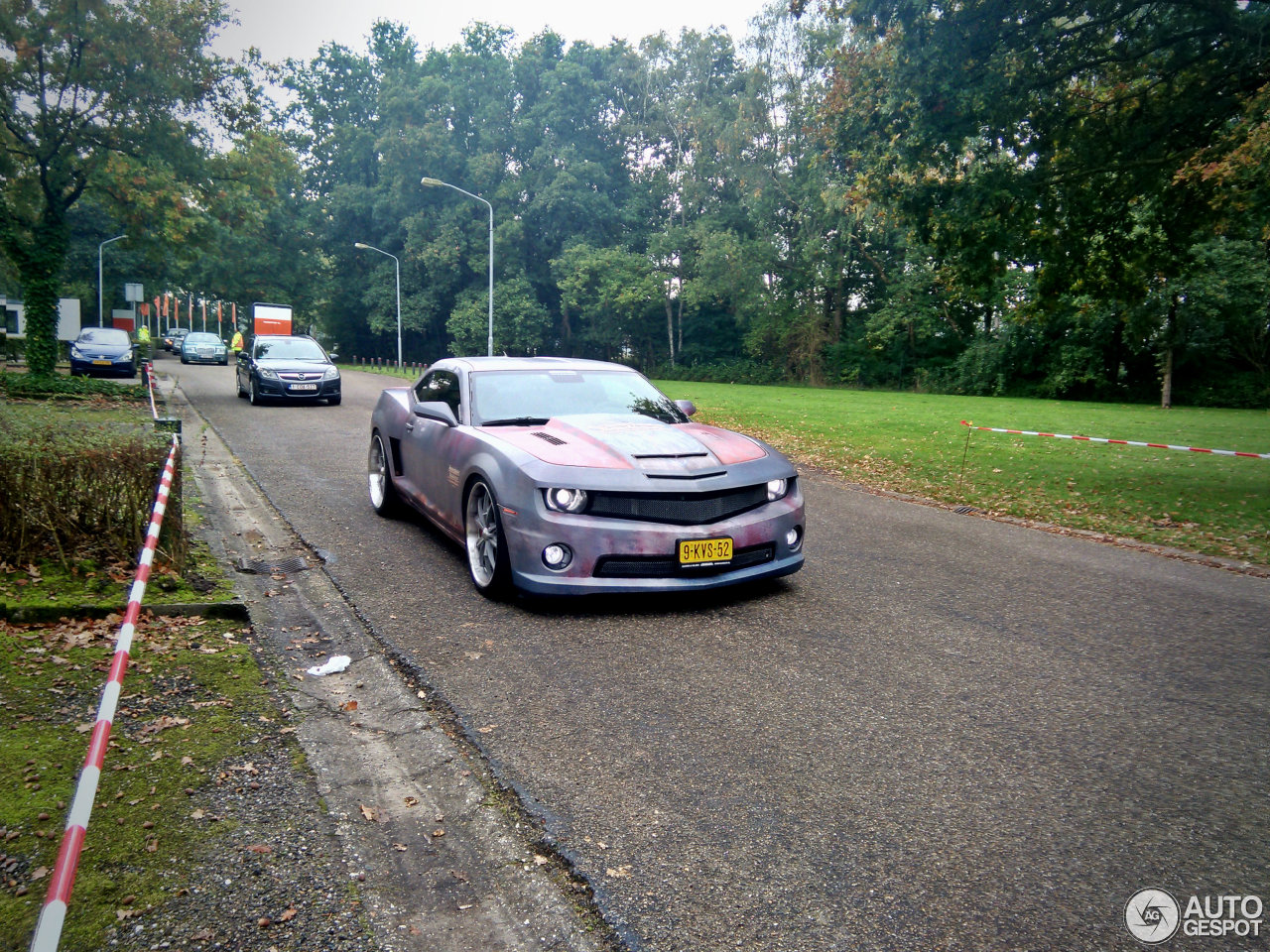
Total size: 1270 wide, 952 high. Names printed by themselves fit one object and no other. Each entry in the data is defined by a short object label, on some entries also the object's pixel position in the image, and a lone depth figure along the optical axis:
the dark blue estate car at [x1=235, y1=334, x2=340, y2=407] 19.62
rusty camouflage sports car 5.36
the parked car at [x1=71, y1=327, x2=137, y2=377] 30.22
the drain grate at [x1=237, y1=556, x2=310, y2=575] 6.47
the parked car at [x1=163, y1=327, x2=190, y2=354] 64.01
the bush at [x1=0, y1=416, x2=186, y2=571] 5.66
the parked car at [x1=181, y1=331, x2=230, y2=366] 45.91
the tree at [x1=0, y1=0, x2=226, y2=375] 19.61
